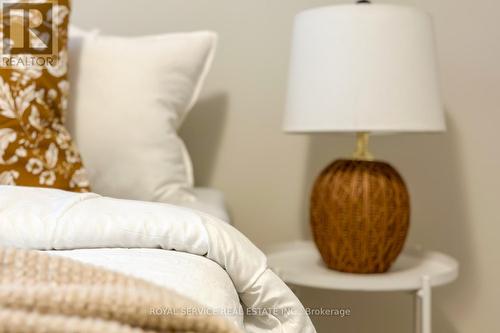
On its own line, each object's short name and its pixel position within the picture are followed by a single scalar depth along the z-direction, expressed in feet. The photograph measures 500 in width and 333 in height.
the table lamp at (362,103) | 4.16
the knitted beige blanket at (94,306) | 1.40
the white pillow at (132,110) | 4.35
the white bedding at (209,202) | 3.97
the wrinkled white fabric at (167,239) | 2.36
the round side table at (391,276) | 4.12
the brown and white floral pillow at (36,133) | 3.72
